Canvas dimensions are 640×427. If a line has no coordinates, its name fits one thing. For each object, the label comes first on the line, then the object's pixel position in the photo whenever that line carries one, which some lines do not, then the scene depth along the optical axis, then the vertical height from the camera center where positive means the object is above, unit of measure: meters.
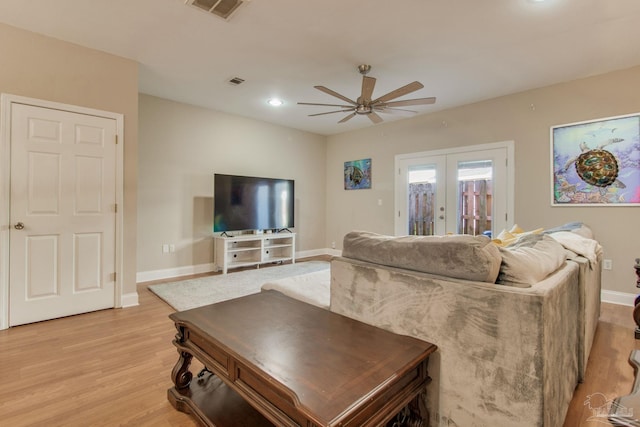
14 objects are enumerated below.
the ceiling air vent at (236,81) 3.70 +1.68
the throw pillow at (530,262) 1.24 -0.21
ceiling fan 2.95 +1.23
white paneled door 2.69 +0.00
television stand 4.71 -0.60
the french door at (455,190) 4.28 +0.39
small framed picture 5.93 +0.82
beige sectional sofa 1.10 -0.43
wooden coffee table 0.96 -0.56
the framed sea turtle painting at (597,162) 3.31 +0.62
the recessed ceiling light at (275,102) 4.44 +1.70
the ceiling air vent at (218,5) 2.30 +1.64
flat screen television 4.74 +0.19
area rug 3.36 -0.94
